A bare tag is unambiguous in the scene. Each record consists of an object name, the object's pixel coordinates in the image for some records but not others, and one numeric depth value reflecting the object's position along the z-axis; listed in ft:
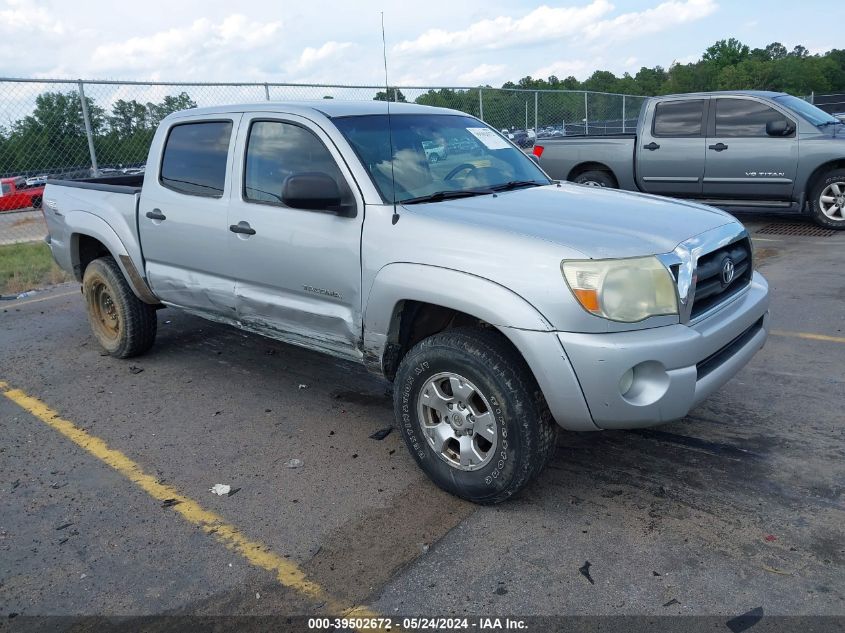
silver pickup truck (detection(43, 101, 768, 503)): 10.23
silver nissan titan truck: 31.89
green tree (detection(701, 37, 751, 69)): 326.61
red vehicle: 34.40
